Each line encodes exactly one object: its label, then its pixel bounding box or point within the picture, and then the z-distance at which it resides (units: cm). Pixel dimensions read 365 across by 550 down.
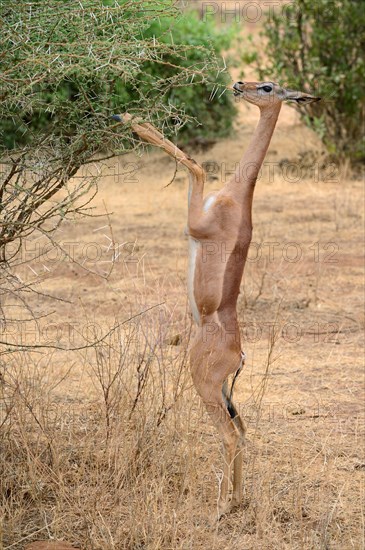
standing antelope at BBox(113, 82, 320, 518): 766
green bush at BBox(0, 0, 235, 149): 722
